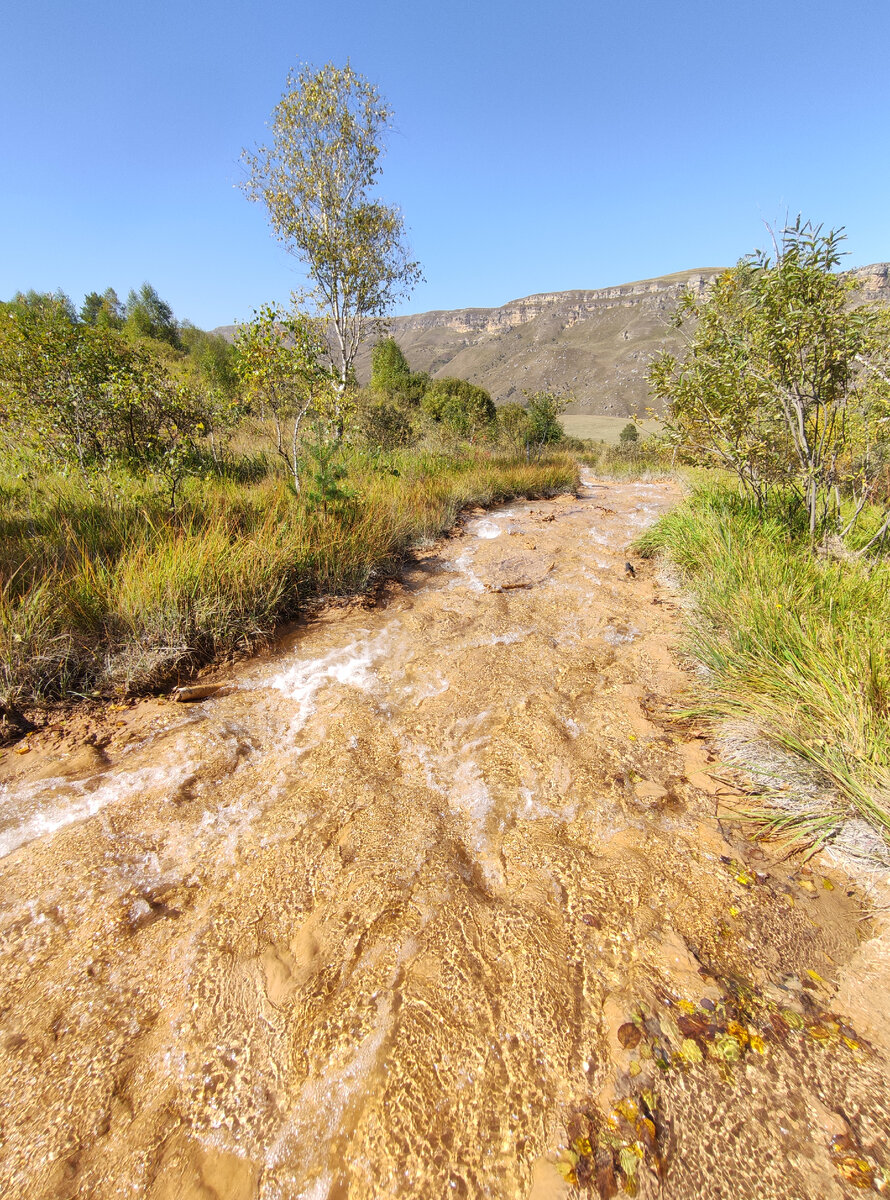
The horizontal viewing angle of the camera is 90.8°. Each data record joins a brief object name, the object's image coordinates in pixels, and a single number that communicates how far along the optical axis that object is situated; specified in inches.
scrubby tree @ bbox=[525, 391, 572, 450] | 537.6
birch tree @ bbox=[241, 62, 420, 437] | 366.9
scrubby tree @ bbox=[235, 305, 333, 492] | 171.5
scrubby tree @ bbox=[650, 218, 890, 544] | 123.7
